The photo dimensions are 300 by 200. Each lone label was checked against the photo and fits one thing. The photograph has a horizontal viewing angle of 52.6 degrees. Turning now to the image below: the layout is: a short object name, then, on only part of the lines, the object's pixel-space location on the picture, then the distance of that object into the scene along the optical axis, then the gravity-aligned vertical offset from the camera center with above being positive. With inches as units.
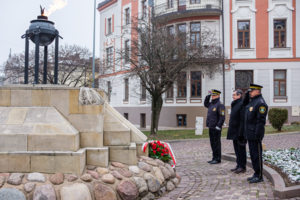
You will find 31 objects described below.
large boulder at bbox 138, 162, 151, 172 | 207.0 -40.9
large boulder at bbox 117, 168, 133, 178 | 192.8 -42.1
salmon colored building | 936.9 +180.3
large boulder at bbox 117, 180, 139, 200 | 178.2 -49.8
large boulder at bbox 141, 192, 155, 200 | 188.2 -56.2
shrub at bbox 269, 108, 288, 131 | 672.4 -21.2
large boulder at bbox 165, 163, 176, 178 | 231.0 -48.0
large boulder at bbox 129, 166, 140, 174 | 199.3 -41.4
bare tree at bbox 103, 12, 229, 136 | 648.4 +117.4
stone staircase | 176.1 -16.4
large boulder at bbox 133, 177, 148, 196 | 187.9 -49.2
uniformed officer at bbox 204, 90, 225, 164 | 295.9 -14.8
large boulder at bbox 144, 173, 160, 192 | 195.6 -49.4
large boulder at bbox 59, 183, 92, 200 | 161.0 -46.2
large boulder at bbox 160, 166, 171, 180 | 219.4 -47.9
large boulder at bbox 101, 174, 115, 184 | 181.2 -43.3
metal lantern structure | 223.9 +54.6
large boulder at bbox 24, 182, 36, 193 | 160.6 -43.1
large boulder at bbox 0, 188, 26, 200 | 155.8 -45.5
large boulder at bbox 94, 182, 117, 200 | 170.4 -48.8
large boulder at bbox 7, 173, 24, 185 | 164.4 -39.8
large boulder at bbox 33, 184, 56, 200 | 157.8 -45.6
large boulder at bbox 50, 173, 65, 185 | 169.0 -40.6
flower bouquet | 238.5 -35.2
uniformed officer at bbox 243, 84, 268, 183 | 215.2 -13.3
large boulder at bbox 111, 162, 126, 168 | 200.1 -38.4
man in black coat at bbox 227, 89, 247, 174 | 255.5 -18.1
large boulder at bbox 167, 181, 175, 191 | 213.3 -56.4
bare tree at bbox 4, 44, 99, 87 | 1005.2 +151.3
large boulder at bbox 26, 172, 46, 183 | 168.2 -39.6
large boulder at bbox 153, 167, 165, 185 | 208.3 -47.4
